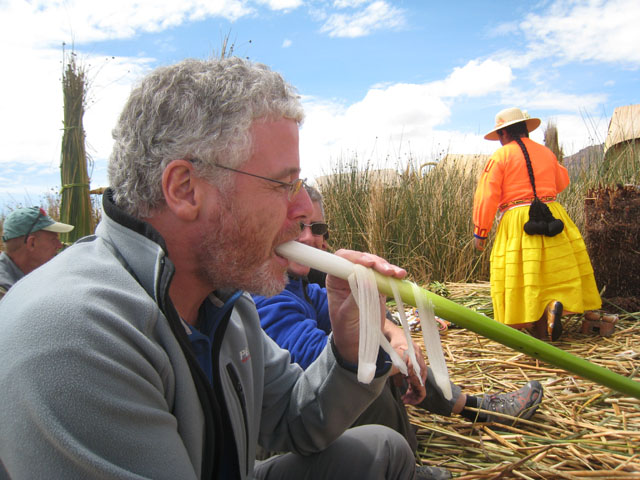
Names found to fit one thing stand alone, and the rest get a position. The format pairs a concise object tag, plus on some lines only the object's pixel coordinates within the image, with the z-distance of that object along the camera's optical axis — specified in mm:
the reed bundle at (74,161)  5656
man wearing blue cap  4465
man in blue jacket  2176
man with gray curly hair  847
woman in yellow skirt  4551
